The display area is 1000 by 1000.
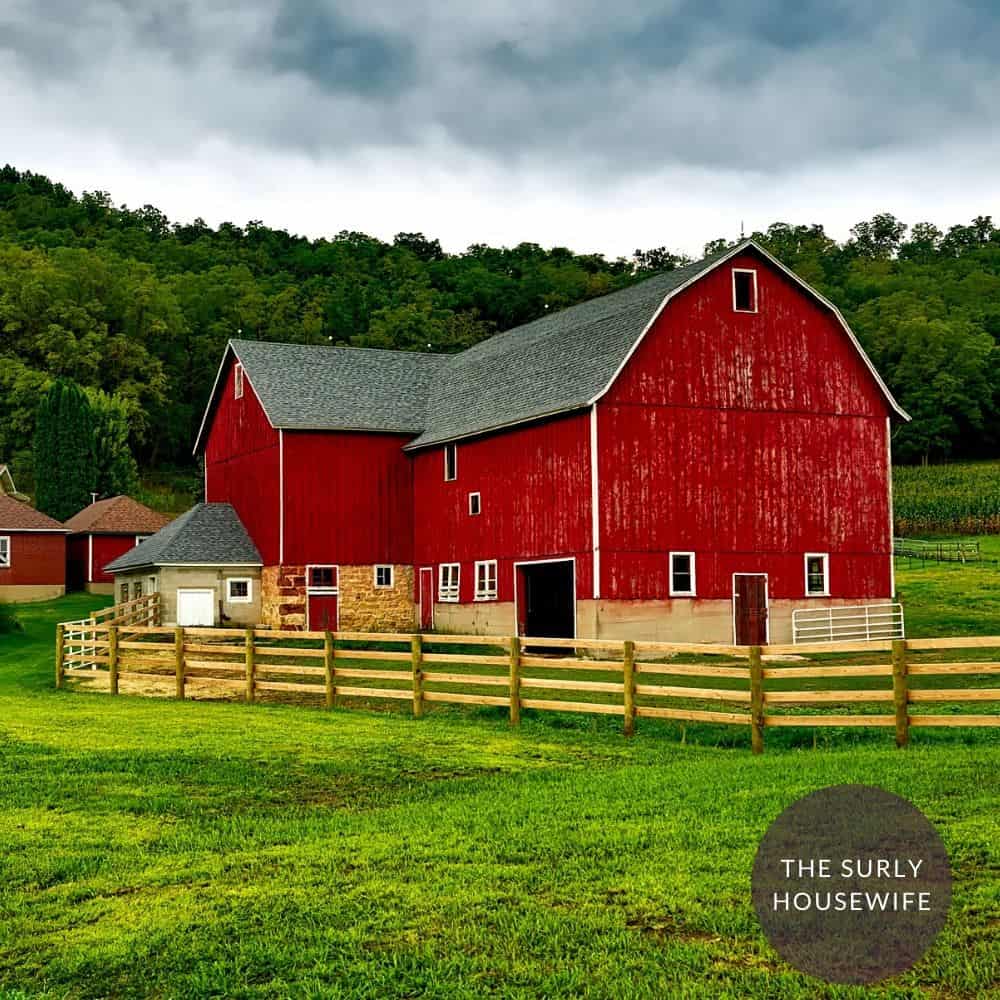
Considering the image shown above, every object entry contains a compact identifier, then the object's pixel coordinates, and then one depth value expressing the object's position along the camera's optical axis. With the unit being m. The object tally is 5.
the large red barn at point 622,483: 33.31
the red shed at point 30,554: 56.56
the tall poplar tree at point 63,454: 69.69
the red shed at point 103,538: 60.06
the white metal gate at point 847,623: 34.62
